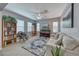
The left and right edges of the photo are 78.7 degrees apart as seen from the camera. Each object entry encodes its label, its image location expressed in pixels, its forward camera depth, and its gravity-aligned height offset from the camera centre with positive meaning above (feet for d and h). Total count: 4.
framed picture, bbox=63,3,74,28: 5.83 +1.17
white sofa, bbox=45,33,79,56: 3.71 -1.46
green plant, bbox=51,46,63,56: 3.78 -1.84
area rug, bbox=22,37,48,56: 5.16 -2.17
